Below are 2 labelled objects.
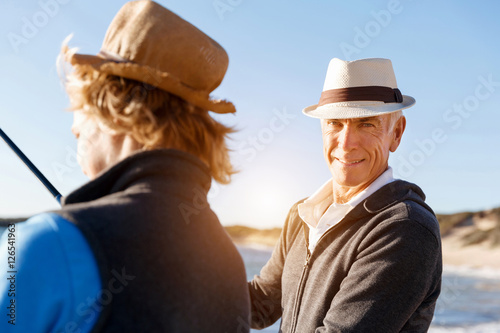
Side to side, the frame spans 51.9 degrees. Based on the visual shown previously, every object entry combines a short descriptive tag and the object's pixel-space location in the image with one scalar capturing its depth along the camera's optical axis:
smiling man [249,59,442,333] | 1.74
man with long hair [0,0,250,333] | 0.82
